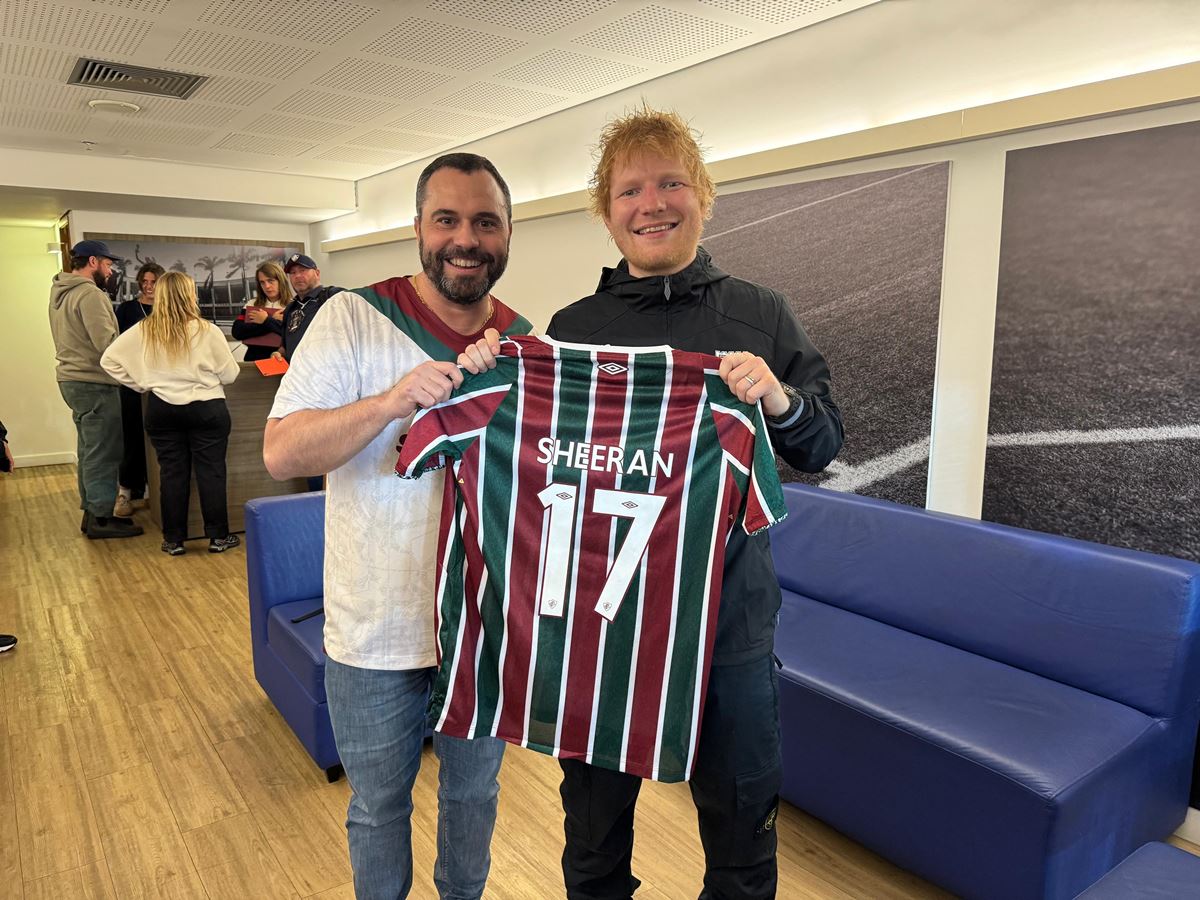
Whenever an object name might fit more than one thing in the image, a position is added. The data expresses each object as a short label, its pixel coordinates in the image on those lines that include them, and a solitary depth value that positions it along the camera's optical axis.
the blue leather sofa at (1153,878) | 1.33
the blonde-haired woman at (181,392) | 4.65
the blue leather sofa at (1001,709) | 1.87
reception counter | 5.27
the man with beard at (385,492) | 1.43
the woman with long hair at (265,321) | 5.59
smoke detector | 4.81
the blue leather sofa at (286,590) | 2.70
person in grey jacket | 5.20
